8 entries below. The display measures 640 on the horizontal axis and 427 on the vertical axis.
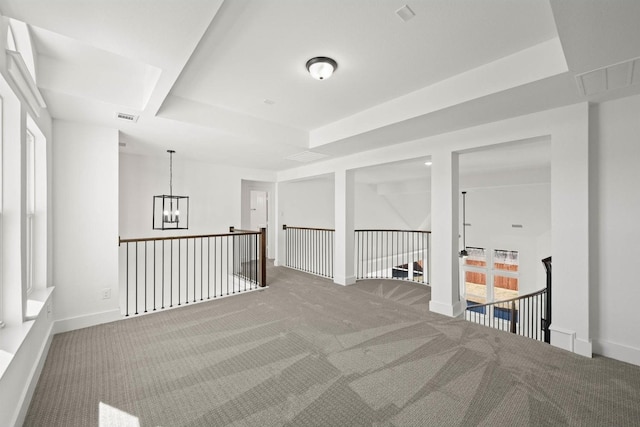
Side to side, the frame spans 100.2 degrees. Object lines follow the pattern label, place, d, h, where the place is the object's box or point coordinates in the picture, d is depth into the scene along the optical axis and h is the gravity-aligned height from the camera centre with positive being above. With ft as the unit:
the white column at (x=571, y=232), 8.79 -0.59
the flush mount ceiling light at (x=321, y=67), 7.82 +4.41
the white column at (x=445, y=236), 12.17 -0.97
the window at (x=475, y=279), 35.70 -9.72
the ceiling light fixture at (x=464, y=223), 29.27 -0.97
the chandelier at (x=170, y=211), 17.07 +0.20
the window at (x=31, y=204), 9.18 +0.34
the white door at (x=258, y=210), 31.73 +0.52
